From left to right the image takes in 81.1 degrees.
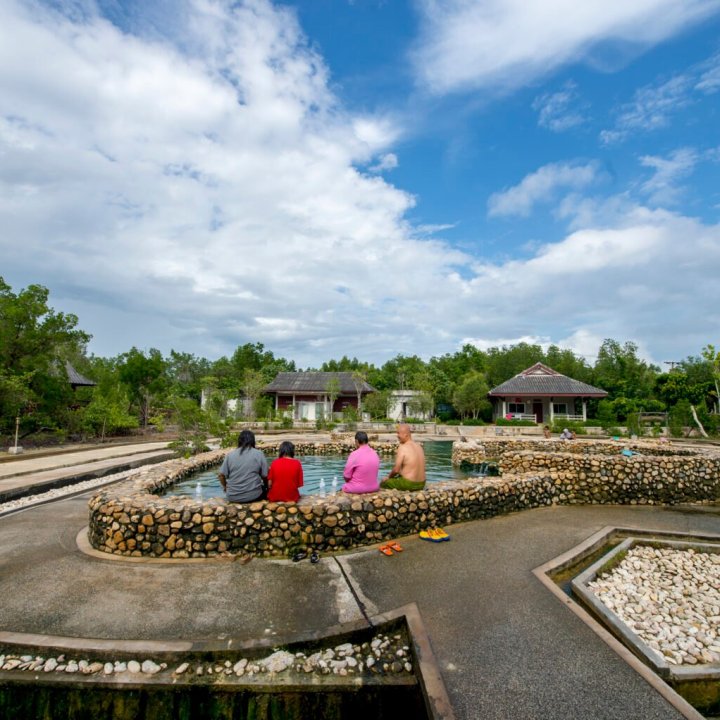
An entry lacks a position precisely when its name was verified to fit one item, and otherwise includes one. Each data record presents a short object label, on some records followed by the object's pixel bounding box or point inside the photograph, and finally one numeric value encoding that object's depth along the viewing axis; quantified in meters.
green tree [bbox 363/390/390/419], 35.31
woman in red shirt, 5.72
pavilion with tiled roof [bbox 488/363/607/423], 31.55
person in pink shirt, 6.23
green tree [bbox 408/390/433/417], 33.72
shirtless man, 6.68
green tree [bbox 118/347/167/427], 25.91
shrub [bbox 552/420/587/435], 25.27
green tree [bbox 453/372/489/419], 34.50
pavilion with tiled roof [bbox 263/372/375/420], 36.75
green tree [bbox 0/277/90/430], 16.44
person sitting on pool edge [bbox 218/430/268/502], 5.66
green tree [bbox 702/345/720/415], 21.28
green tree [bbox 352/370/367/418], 36.06
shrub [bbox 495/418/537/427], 28.60
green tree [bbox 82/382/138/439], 18.62
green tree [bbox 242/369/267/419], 34.08
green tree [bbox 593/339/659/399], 35.06
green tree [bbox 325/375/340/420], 34.22
